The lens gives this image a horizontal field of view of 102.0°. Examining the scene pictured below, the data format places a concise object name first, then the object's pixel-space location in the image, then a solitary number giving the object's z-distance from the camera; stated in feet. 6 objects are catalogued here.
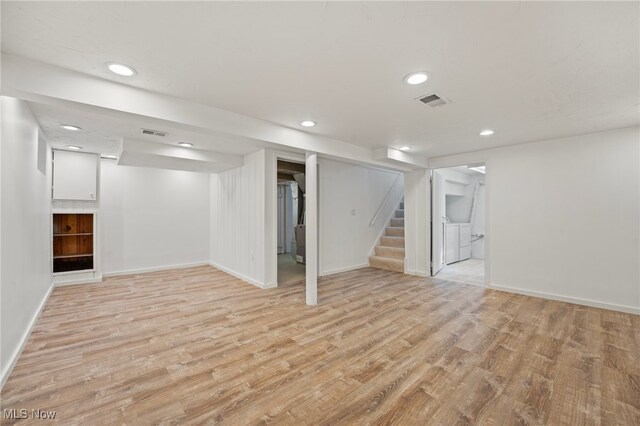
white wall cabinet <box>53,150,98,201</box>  15.02
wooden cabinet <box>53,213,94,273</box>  15.79
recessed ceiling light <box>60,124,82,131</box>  10.97
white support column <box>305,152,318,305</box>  11.91
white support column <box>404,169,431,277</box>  17.89
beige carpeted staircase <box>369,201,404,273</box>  19.44
